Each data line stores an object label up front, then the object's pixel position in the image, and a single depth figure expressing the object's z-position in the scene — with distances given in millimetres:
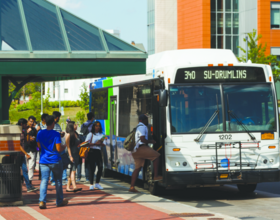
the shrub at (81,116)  61906
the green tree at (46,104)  68562
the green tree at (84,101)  65994
